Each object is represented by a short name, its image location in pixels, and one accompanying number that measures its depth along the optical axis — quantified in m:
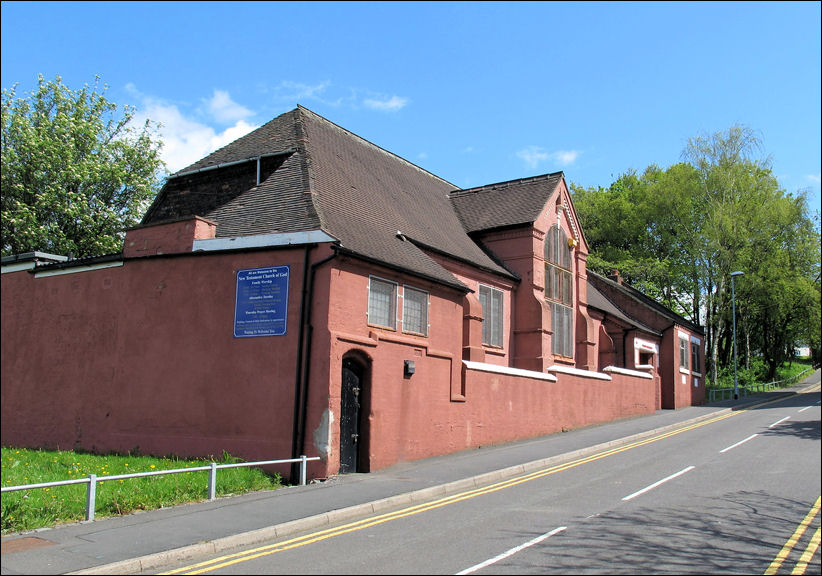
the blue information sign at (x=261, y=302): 15.59
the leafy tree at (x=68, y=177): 29.69
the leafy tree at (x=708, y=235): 32.03
